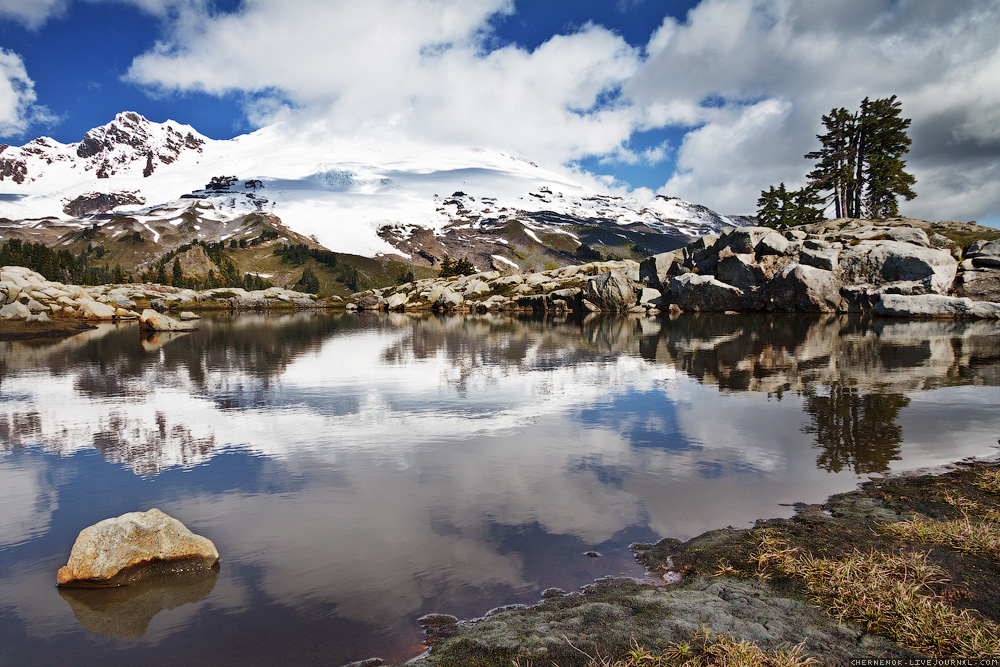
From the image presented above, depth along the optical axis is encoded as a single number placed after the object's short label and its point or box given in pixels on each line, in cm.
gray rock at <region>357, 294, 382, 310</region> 16842
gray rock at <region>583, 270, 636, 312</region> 11238
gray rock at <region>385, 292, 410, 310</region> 15262
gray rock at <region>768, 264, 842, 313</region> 8206
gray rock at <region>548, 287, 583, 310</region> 12369
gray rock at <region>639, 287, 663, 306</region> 11156
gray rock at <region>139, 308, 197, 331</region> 7056
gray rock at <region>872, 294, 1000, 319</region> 6606
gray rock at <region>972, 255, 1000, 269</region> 6782
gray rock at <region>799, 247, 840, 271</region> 8169
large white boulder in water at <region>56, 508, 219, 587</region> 911
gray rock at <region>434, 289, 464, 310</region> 14388
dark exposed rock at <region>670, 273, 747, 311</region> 9681
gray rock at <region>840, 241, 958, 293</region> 6994
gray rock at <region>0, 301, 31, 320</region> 8225
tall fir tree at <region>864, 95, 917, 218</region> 9300
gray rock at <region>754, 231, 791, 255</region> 9156
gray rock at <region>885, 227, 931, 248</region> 7781
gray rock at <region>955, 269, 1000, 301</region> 6788
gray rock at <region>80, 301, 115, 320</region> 10269
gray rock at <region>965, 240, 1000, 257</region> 6888
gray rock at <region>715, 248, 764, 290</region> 9312
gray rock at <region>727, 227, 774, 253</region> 9519
